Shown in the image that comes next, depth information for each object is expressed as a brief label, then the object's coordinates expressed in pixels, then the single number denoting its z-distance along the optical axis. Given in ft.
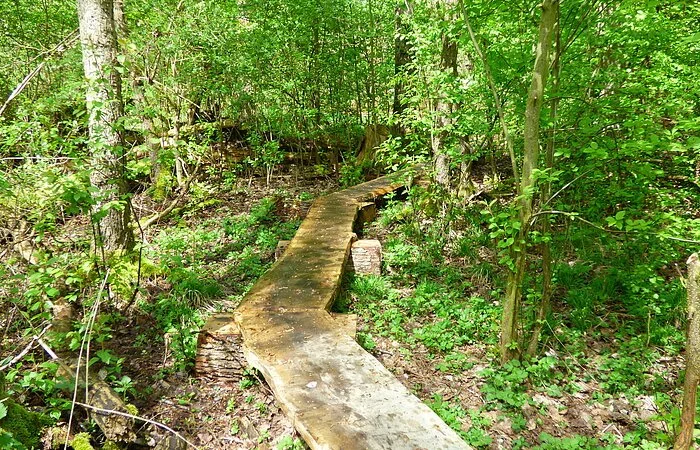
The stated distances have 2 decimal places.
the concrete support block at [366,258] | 19.89
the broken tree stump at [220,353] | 12.79
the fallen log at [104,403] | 9.90
